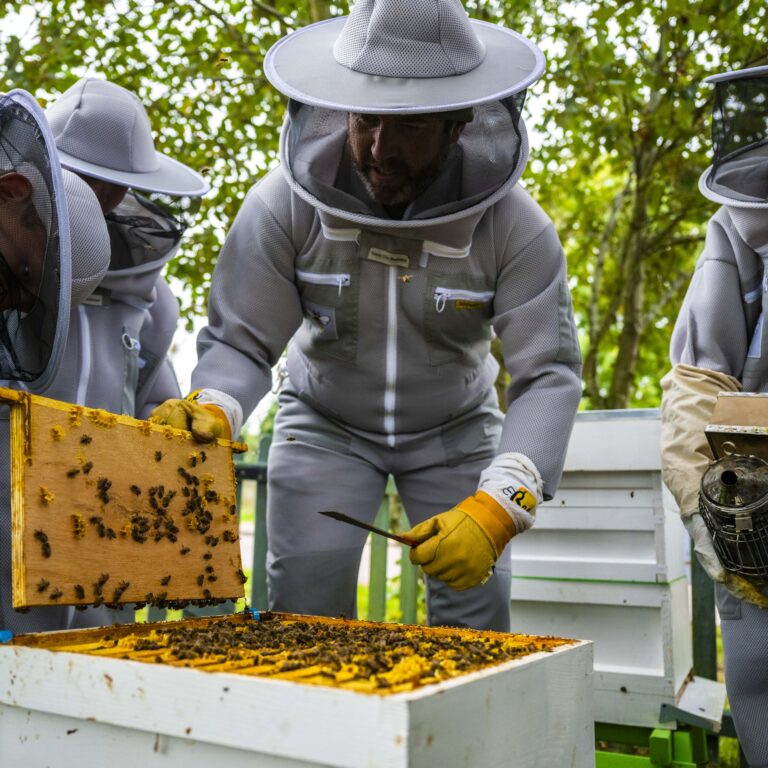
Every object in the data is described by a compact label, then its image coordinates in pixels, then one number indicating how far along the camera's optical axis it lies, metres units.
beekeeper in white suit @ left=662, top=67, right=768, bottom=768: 2.41
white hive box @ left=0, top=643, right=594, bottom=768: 1.27
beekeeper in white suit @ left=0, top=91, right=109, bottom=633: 1.87
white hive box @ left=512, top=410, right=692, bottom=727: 3.29
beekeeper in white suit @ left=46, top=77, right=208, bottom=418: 2.79
